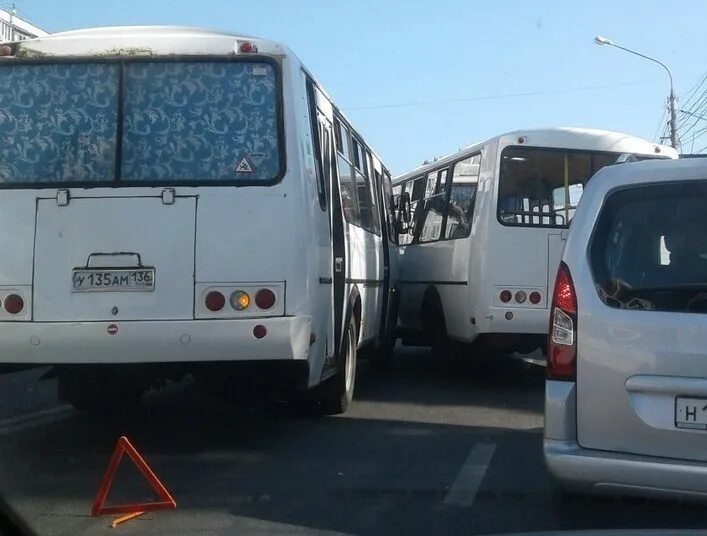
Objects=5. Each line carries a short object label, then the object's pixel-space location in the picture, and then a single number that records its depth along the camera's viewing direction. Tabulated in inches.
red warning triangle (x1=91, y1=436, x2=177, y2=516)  227.5
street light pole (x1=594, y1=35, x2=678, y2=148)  1298.0
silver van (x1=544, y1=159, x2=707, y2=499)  187.5
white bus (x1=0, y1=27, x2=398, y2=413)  266.4
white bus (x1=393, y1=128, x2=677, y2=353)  430.9
